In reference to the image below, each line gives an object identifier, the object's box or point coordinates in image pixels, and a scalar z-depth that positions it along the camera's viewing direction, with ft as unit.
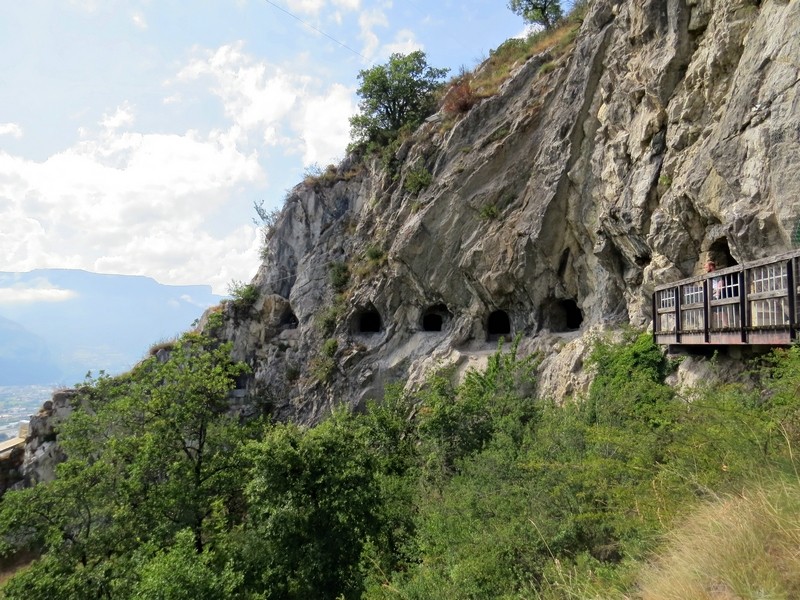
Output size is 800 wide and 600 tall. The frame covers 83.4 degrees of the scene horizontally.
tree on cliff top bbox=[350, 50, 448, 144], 87.71
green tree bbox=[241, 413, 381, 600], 27.45
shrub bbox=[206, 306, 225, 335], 40.98
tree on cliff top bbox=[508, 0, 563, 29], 90.27
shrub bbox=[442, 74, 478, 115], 71.77
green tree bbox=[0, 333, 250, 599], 32.50
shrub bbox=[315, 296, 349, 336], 74.54
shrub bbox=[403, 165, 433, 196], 70.18
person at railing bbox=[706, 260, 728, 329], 28.30
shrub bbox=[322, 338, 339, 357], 71.00
